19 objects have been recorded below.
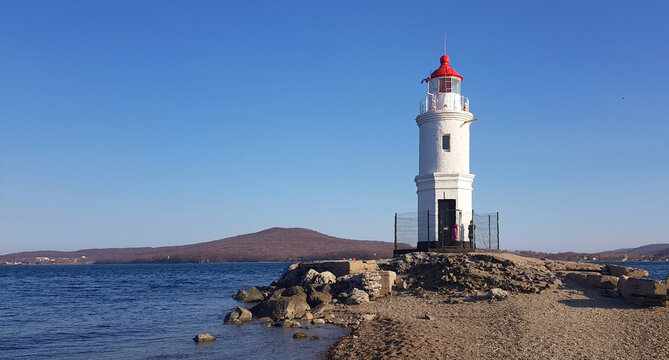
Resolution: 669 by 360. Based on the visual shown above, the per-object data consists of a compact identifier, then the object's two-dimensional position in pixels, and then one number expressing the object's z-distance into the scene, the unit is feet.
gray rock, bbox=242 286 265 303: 75.61
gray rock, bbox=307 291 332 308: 56.90
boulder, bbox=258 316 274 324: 51.41
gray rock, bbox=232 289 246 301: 81.08
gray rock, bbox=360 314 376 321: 46.86
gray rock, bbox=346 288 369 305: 55.67
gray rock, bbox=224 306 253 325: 53.62
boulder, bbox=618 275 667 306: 43.50
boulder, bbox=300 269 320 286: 67.92
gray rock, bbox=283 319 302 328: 47.57
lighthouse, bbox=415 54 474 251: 73.20
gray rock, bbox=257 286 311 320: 53.11
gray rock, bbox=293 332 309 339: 42.55
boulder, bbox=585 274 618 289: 52.03
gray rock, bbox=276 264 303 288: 76.84
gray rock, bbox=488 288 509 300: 49.26
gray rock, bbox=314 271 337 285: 65.33
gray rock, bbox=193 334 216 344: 43.86
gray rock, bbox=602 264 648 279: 60.79
